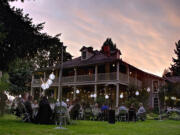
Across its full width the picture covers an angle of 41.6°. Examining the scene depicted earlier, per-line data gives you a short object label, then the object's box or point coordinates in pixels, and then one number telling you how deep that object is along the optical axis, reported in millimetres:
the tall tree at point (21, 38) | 7969
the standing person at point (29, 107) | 9820
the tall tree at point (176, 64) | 48781
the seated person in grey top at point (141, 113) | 14202
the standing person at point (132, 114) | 13547
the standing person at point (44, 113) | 8906
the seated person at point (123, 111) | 13414
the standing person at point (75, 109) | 11484
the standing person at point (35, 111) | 9605
